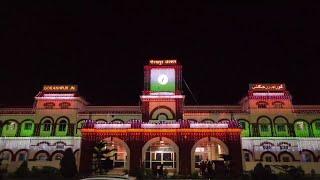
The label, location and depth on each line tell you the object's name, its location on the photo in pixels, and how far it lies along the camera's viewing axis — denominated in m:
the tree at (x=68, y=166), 27.86
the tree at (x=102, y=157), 34.16
